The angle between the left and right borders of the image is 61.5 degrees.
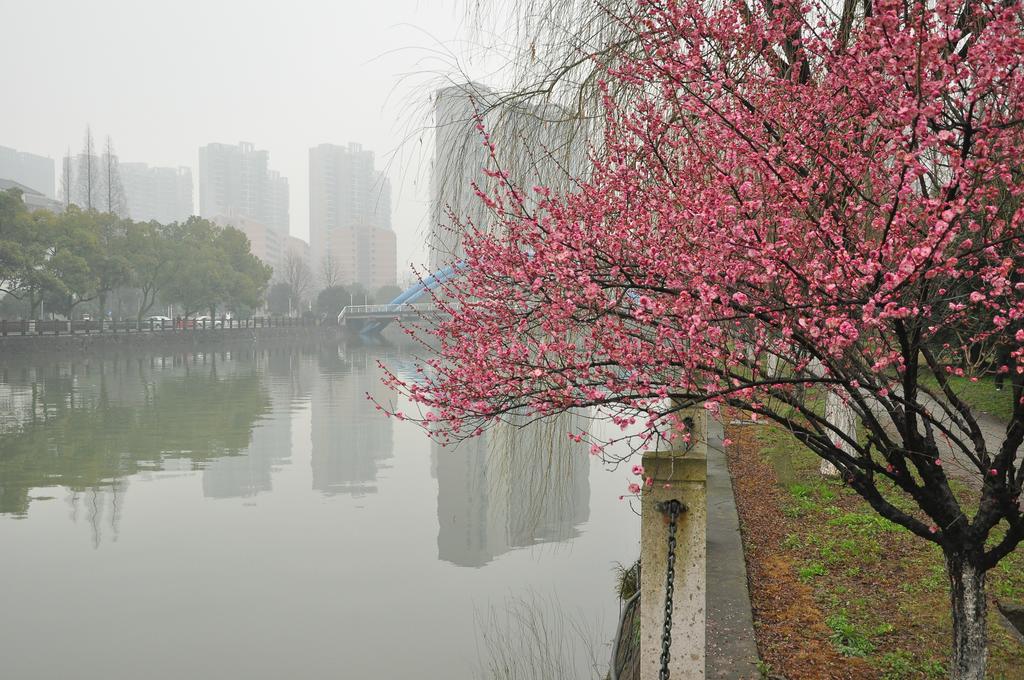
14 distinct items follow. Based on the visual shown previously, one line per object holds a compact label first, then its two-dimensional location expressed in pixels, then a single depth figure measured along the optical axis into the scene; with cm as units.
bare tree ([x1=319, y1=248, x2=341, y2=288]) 9282
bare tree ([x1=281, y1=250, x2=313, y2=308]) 8300
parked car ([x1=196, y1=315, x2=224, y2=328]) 5466
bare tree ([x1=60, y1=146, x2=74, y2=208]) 6438
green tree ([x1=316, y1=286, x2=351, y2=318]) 7700
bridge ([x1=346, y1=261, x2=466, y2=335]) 6178
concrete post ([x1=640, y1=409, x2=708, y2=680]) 341
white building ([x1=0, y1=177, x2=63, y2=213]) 6744
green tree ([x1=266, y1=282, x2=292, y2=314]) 8094
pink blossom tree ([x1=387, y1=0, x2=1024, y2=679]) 261
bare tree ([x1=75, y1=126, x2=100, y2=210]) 5191
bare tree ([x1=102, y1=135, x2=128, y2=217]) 5472
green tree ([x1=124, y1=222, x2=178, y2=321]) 4556
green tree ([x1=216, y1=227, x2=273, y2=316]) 5394
